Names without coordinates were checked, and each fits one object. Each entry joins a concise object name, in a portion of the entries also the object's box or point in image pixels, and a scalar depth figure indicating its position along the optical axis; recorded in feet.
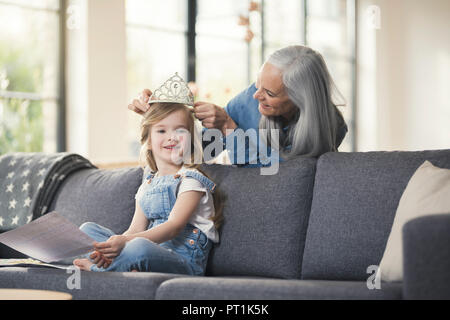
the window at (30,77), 17.57
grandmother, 11.09
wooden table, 8.68
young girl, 10.10
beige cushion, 9.43
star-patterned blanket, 12.35
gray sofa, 9.07
